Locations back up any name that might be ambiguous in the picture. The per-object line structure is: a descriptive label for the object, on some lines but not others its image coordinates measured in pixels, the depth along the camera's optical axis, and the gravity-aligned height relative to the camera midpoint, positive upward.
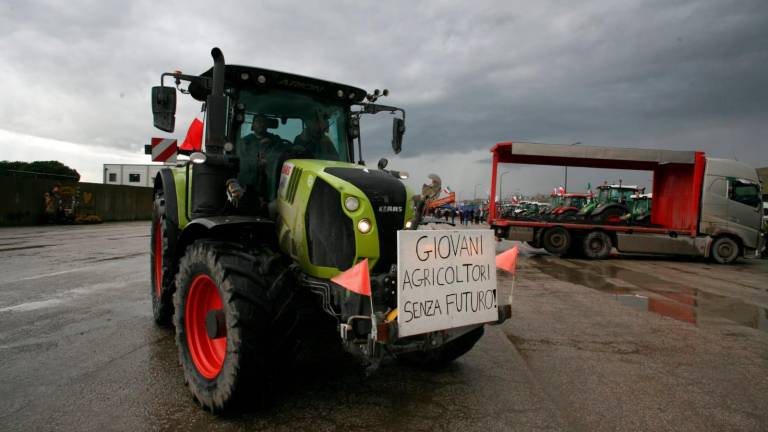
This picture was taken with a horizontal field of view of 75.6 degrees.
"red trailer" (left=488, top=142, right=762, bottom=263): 14.41 -0.53
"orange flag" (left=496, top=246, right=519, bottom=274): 3.79 -0.46
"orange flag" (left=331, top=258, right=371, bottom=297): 2.86 -0.48
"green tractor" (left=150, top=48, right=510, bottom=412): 2.97 -0.29
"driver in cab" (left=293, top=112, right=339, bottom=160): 4.42 +0.52
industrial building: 42.44 +1.60
